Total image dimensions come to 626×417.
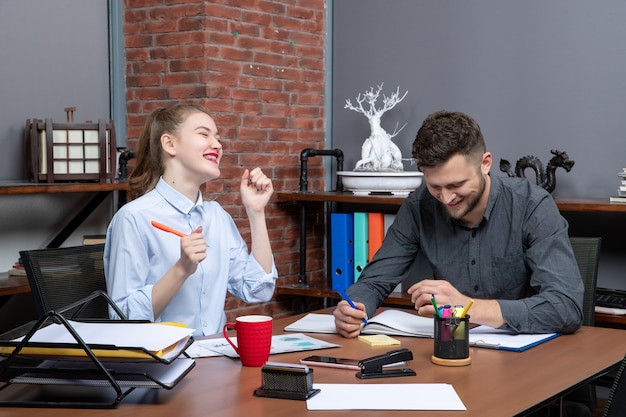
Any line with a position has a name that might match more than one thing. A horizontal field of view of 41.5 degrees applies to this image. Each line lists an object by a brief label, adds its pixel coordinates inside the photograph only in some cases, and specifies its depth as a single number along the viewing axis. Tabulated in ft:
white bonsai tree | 12.35
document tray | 4.86
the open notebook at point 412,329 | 6.39
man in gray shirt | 6.73
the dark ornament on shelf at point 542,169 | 10.94
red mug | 5.66
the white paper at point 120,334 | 5.07
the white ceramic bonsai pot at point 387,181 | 12.02
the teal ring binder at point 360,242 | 12.27
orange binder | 12.20
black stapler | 5.54
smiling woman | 6.95
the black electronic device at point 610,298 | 10.11
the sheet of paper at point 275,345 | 6.07
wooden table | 4.76
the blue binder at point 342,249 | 12.37
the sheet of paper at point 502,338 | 6.30
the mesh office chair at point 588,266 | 7.84
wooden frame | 10.69
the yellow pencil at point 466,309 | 5.97
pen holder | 5.82
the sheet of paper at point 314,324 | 6.98
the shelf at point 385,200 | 10.16
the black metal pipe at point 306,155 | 12.78
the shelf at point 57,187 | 9.79
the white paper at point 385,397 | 4.84
